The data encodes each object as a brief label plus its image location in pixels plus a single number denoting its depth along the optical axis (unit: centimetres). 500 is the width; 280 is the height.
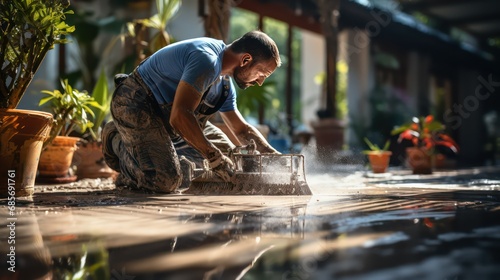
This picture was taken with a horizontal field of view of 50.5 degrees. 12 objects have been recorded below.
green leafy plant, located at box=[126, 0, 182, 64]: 469
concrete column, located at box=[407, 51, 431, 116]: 1193
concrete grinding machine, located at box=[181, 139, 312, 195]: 272
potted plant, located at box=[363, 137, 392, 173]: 560
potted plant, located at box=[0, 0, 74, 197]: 250
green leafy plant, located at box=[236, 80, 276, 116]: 556
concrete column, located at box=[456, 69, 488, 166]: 1352
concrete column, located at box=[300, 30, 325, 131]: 1404
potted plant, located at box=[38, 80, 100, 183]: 338
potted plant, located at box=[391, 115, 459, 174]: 548
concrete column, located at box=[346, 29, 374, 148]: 1045
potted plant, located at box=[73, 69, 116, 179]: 426
